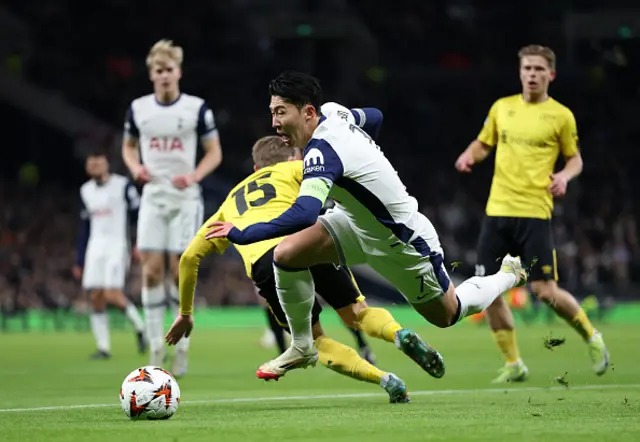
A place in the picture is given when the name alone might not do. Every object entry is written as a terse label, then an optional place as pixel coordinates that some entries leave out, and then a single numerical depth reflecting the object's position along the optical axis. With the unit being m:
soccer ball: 12.69
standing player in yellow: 18.92
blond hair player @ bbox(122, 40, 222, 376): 20.62
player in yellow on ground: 14.28
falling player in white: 12.37
